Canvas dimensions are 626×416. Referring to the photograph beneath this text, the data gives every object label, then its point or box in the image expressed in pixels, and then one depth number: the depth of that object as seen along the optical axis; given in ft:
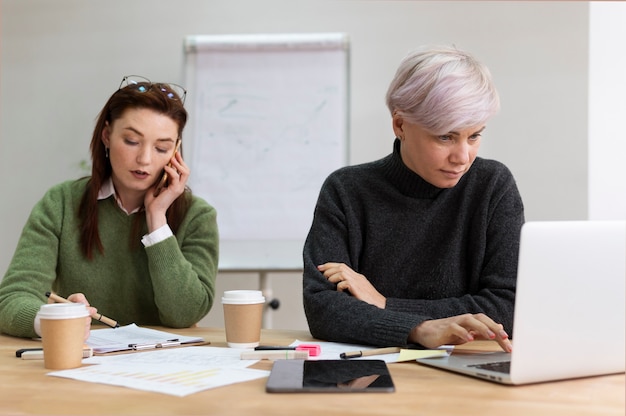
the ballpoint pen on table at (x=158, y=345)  4.31
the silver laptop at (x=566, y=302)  3.13
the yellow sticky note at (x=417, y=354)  3.91
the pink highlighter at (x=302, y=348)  4.09
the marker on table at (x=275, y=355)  3.87
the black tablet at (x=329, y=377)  3.06
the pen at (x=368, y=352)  4.02
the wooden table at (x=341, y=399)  2.81
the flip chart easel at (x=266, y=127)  9.77
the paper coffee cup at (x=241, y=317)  4.43
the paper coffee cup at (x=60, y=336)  3.70
